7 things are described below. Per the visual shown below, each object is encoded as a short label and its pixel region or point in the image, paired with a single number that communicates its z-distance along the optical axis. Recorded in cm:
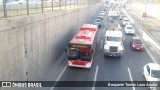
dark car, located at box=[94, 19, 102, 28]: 4851
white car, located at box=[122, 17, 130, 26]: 4979
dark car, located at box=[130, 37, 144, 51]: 2836
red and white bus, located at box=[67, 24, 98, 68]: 2020
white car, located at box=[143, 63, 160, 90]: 1642
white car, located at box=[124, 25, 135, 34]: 4025
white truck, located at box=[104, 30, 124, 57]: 2433
